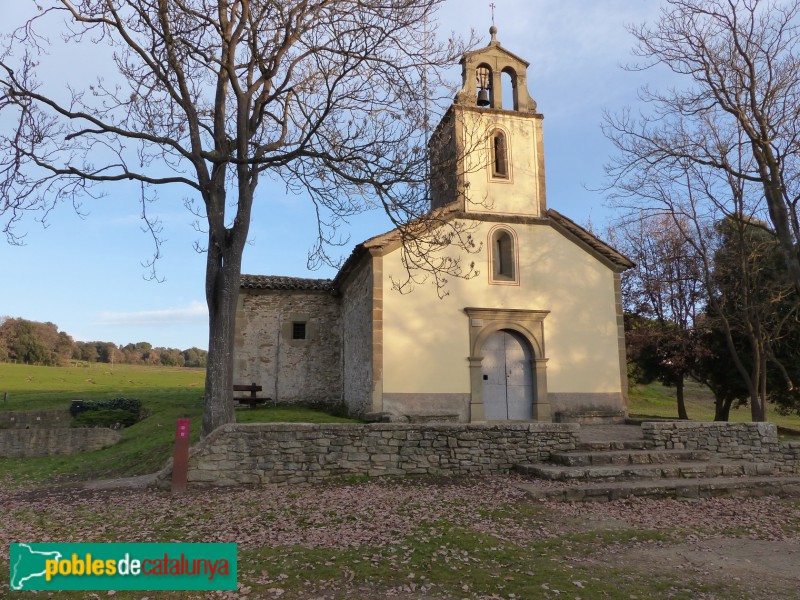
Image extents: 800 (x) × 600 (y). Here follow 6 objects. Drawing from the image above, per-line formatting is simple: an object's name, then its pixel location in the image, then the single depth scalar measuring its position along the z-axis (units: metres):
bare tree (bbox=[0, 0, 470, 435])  9.45
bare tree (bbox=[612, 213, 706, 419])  19.11
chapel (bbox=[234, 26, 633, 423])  13.77
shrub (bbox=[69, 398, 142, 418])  21.66
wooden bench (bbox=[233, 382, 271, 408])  16.58
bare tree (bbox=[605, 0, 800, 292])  10.09
